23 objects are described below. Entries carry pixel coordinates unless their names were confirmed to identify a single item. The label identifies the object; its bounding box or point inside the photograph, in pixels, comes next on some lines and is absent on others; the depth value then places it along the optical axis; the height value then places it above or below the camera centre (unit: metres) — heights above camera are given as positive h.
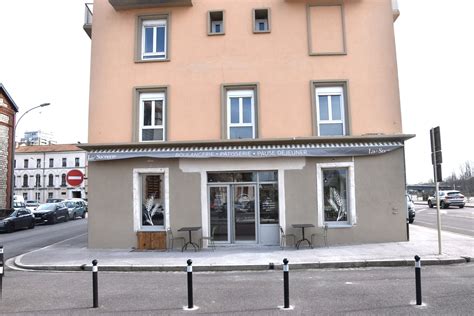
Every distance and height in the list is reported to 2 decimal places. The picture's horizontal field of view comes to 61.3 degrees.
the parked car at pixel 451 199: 36.72 -0.93
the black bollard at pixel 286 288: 6.63 -1.59
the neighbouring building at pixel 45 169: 75.69 +5.38
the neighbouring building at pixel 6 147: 33.72 +4.29
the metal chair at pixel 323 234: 13.61 -1.44
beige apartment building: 13.78 +2.42
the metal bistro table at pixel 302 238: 13.07 -1.53
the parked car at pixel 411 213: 22.61 -1.33
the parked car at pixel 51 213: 28.44 -1.20
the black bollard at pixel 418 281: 6.55 -1.51
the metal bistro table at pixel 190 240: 13.21 -1.55
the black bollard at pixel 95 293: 6.91 -1.68
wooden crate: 13.77 -1.56
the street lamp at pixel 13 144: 26.32 +4.11
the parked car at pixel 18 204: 38.15 -0.65
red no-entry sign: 12.60 +0.61
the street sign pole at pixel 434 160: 11.42 +0.86
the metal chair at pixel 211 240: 13.62 -1.59
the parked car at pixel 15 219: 22.67 -1.29
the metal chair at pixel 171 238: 13.77 -1.50
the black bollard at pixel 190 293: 6.75 -1.67
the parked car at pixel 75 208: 34.10 -1.06
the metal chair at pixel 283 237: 13.50 -1.53
